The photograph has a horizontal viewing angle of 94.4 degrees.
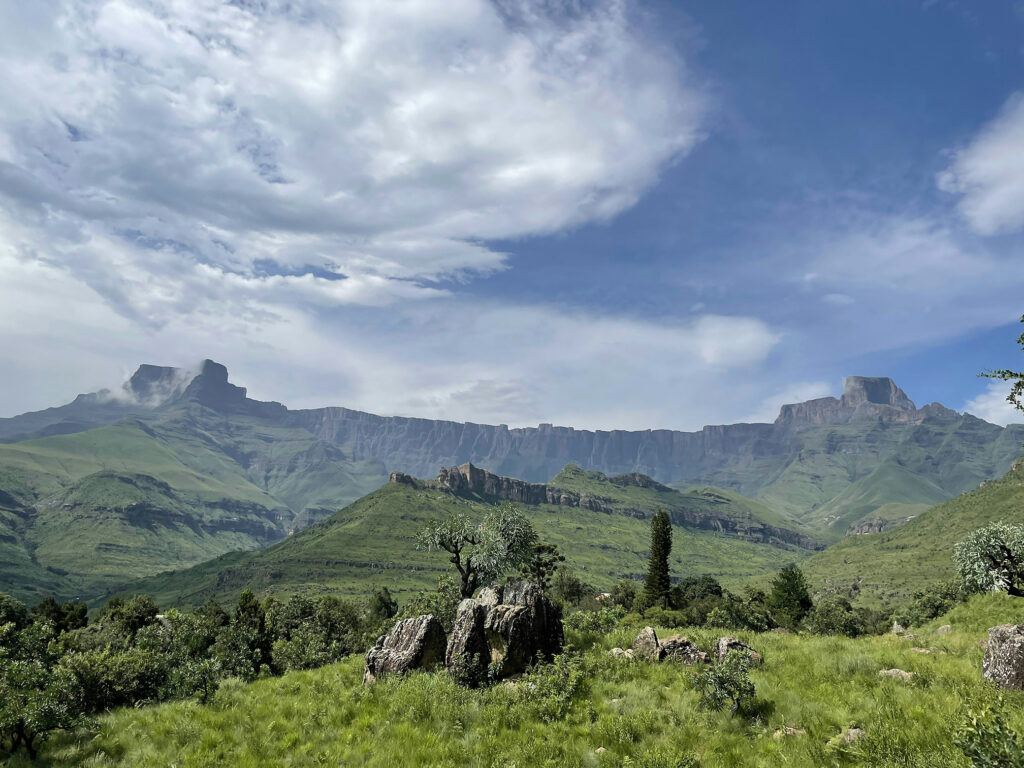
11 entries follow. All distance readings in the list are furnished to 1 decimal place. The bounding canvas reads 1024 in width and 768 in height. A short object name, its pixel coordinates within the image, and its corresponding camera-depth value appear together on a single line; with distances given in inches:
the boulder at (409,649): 788.6
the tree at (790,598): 3988.7
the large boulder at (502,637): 769.6
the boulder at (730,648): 734.5
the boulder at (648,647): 811.8
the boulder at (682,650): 785.1
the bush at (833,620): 3142.2
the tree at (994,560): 1387.8
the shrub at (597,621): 1062.4
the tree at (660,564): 3949.3
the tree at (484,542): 1534.2
